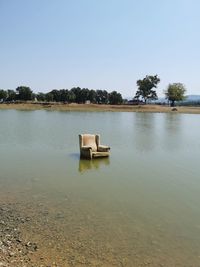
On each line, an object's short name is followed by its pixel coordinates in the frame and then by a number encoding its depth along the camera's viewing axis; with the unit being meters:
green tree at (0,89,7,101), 88.27
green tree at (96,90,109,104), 91.70
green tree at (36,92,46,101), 93.64
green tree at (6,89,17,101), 91.70
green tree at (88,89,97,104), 90.48
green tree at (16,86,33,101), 89.94
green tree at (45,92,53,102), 88.63
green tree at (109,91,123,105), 87.14
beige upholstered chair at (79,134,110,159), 14.96
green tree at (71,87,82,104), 91.25
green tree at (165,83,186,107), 85.11
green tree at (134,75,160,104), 85.47
